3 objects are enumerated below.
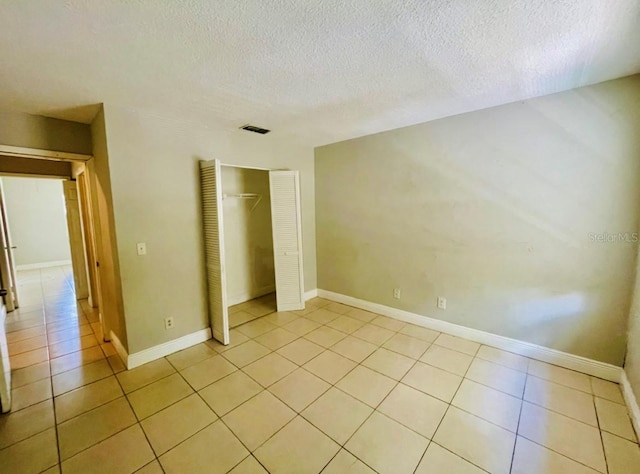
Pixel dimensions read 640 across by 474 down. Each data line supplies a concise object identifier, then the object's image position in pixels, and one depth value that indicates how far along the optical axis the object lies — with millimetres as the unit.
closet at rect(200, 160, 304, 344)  2844
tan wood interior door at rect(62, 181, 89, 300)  4070
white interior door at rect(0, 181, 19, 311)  3881
